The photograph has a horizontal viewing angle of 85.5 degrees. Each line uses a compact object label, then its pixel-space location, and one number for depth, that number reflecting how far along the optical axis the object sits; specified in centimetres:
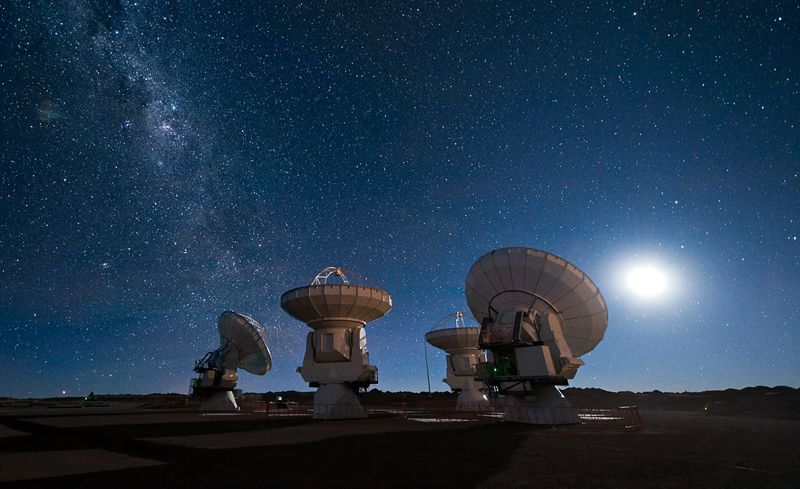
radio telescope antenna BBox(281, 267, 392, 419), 2948
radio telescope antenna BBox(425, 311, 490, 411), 4241
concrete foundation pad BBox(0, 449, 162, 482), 896
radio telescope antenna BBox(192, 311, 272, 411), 3893
